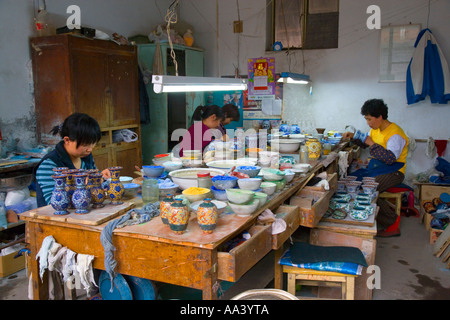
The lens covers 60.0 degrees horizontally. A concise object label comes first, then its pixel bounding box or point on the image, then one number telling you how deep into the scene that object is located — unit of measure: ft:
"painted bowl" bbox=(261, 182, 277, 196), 8.76
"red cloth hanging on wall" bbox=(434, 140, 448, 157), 19.77
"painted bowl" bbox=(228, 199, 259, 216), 7.33
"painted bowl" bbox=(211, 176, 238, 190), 8.36
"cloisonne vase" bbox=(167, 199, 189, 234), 6.53
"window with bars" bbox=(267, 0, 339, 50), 21.59
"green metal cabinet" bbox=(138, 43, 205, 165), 21.08
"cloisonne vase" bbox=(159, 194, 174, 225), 6.68
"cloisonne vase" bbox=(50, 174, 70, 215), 7.35
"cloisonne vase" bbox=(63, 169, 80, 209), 7.49
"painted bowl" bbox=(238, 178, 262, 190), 8.44
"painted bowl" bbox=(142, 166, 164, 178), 9.67
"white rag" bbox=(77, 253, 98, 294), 7.09
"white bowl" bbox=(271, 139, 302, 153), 13.78
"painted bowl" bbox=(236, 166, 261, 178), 9.20
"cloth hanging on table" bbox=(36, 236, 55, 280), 7.27
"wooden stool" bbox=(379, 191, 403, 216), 15.89
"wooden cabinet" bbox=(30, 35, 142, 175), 15.48
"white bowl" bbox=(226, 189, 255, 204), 7.39
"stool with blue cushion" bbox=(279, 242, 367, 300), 8.78
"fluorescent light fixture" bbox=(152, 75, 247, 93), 8.41
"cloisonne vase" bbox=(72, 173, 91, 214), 7.36
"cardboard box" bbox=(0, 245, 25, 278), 12.07
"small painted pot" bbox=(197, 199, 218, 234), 6.60
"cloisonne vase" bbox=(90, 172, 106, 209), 7.73
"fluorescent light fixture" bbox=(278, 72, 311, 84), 17.51
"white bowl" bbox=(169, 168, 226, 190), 9.01
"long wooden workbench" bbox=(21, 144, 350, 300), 6.29
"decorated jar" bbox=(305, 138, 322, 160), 13.93
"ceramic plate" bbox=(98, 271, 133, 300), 7.94
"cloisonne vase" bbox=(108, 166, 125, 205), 8.01
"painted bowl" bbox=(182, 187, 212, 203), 7.93
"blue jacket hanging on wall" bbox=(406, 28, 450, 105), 18.88
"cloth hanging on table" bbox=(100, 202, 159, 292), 6.73
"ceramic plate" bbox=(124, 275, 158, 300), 8.14
